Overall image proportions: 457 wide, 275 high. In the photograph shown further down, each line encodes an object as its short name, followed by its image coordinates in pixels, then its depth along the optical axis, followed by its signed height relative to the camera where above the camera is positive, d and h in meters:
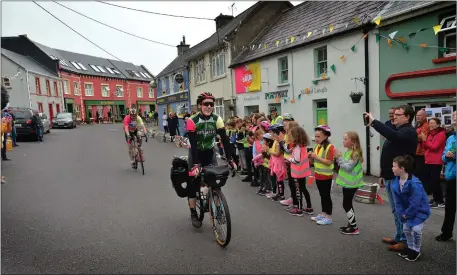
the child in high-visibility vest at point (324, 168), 5.04 -0.94
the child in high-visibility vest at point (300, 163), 5.59 -0.95
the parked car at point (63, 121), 30.71 +0.04
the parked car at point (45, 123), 23.45 -0.07
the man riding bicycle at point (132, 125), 9.81 -0.23
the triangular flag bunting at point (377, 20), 8.84 +2.48
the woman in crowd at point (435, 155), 6.18 -1.01
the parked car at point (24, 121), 17.45 +0.12
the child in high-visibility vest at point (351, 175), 4.64 -1.00
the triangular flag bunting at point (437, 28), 7.31 +1.80
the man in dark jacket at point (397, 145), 4.08 -0.53
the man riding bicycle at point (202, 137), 4.57 -0.33
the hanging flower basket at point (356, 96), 9.87 +0.39
